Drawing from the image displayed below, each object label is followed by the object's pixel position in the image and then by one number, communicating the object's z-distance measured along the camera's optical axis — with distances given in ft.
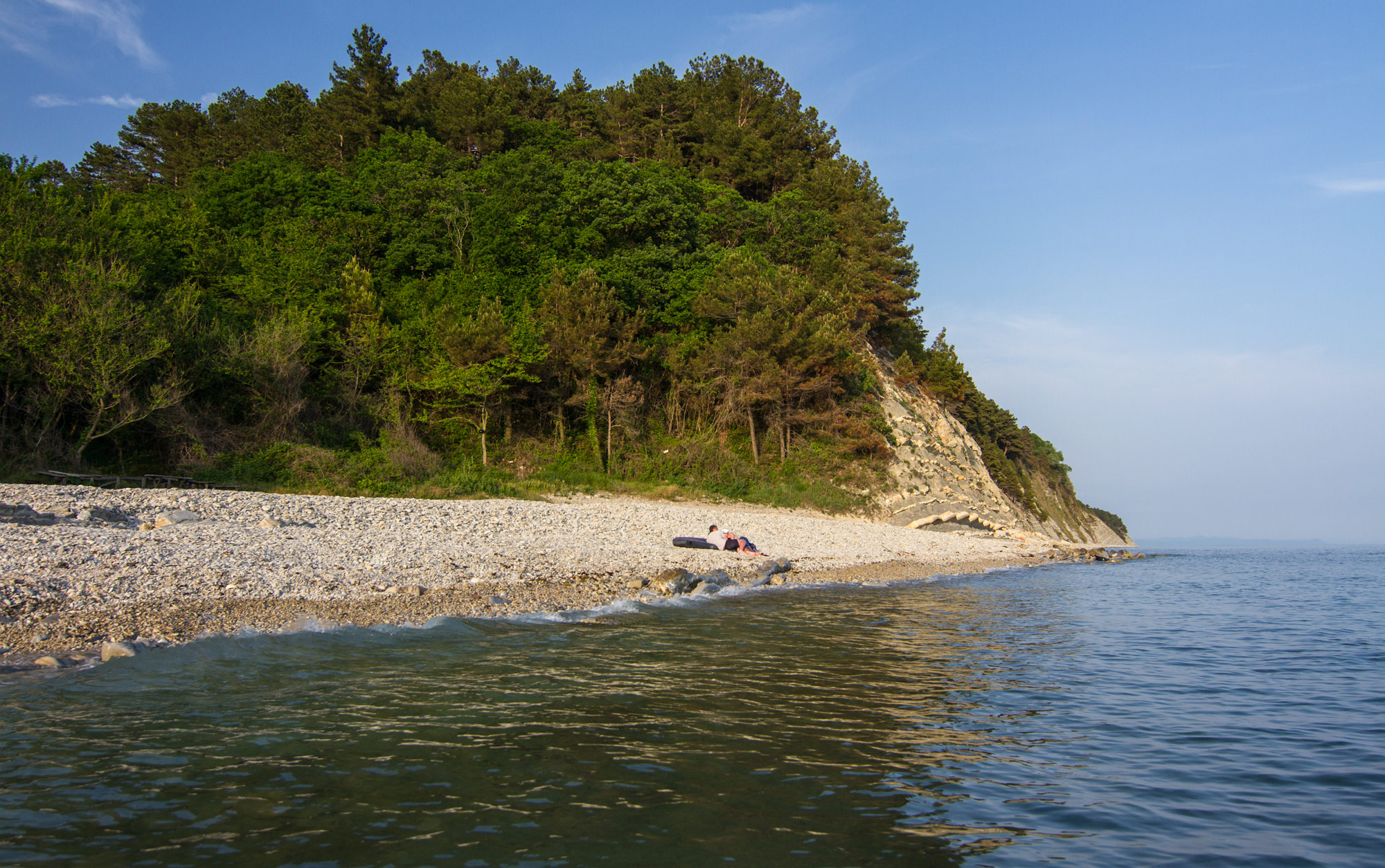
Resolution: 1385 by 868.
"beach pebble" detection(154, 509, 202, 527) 44.90
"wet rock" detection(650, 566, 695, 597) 49.42
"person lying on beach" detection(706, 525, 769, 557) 65.82
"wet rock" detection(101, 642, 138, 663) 27.45
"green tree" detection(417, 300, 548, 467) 94.17
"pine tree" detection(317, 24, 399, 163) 163.02
